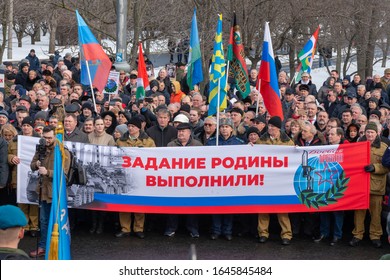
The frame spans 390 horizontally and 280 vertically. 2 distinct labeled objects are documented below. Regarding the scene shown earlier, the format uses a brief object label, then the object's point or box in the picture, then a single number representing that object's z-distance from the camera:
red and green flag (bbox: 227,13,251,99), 12.85
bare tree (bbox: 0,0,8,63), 30.33
